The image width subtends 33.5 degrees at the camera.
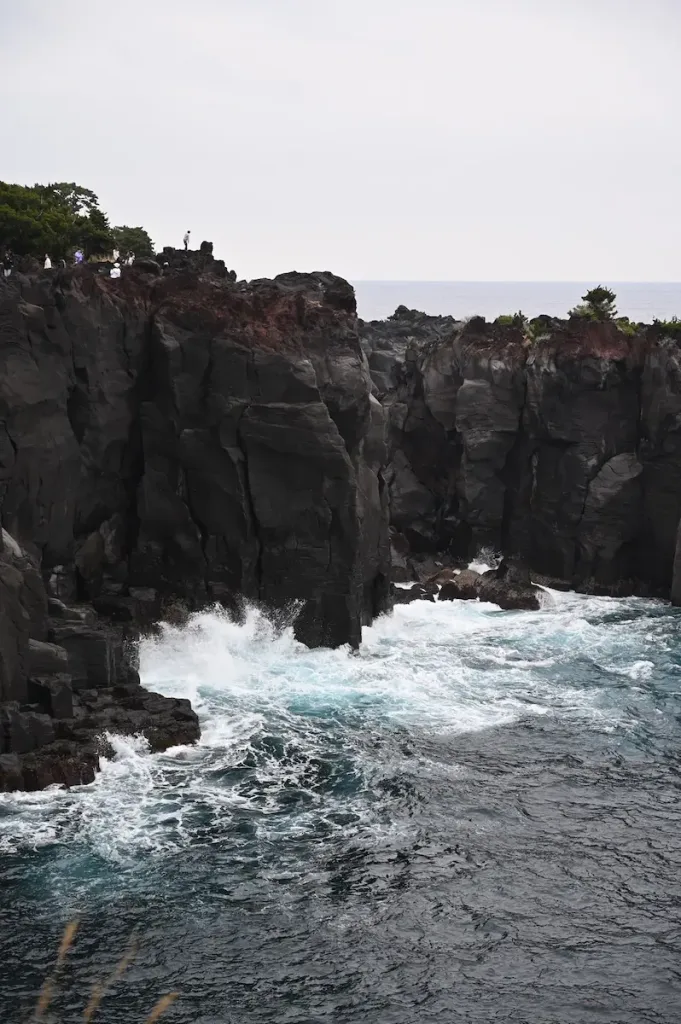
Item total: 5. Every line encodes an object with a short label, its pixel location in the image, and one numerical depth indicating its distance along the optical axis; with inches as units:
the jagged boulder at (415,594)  2674.7
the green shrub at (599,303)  3638.3
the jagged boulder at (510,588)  2691.9
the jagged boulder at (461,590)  2765.7
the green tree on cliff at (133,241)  3636.8
